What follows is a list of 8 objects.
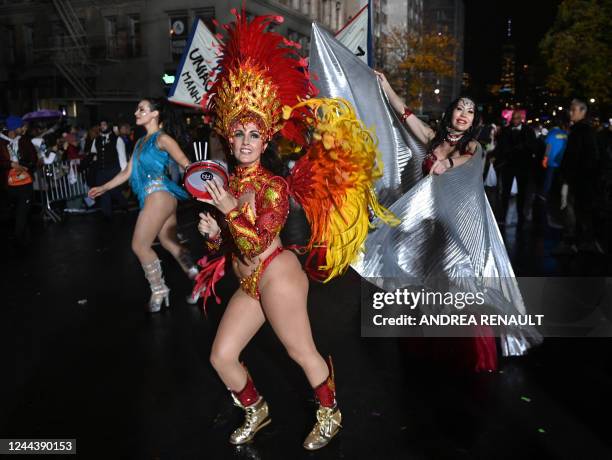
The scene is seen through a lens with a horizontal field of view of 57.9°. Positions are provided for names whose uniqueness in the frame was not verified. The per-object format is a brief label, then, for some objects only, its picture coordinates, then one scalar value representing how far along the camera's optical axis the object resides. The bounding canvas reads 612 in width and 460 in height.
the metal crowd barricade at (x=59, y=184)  10.94
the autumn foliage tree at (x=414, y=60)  42.00
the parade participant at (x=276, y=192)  2.70
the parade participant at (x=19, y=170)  8.61
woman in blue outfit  5.01
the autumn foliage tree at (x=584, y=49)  29.36
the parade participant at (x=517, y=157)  9.66
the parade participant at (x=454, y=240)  3.97
